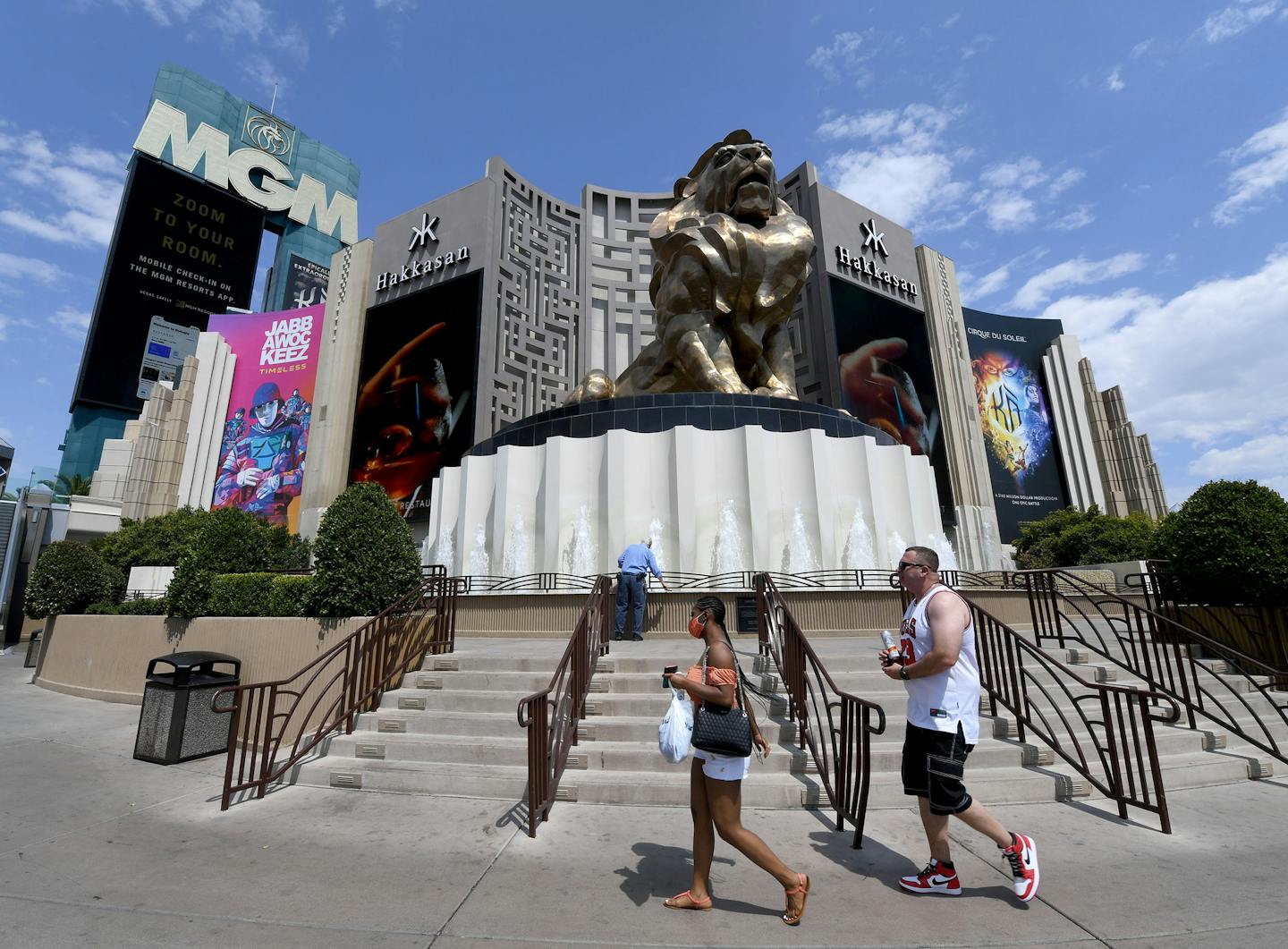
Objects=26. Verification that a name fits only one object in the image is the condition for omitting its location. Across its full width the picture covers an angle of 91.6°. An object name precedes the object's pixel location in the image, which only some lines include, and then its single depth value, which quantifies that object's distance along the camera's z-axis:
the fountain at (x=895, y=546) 13.30
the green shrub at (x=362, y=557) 7.32
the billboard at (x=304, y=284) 67.31
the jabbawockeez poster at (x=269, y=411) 42.16
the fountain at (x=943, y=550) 14.07
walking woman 2.71
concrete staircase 4.54
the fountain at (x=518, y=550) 13.49
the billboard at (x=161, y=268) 51.56
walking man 2.96
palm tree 45.09
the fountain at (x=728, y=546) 12.58
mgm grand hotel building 38.88
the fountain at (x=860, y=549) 12.92
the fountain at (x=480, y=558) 14.00
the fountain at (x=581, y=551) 12.98
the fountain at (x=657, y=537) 12.74
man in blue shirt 8.90
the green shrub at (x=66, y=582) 15.09
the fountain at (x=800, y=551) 12.66
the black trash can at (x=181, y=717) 6.08
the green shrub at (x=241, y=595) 8.35
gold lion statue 16.25
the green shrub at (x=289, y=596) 7.74
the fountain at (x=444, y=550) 14.78
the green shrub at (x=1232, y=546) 7.77
